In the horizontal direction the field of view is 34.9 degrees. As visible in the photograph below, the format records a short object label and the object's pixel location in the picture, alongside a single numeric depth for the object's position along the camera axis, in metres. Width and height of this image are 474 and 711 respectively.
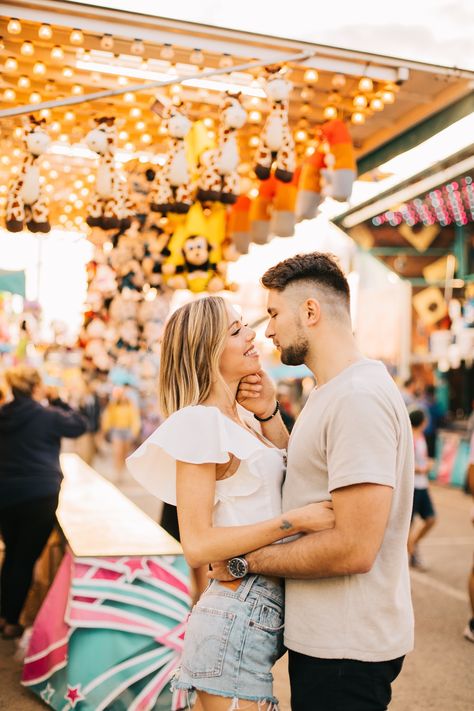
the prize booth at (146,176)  3.63
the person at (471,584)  4.98
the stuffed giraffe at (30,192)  4.65
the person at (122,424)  12.16
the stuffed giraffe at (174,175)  4.74
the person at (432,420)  13.82
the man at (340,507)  1.79
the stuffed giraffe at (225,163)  4.73
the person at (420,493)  6.75
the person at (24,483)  4.85
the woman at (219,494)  1.97
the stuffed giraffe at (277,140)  4.57
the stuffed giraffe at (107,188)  4.84
